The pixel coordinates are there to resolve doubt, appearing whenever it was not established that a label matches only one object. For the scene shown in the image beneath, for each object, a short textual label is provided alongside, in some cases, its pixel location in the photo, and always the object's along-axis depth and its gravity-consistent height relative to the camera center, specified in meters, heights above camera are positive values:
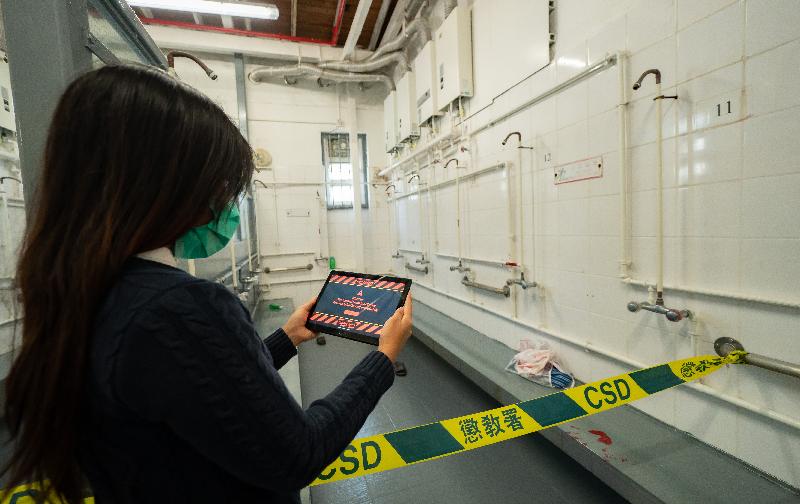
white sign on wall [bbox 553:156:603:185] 1.98 +0.33
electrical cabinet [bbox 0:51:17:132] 1.54 +0.66
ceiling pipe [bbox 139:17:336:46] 4.27 +2.68
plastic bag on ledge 2.19 -0.92
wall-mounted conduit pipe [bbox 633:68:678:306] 1.59 +0.14
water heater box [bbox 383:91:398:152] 4.84 +1.60
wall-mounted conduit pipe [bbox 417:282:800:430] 1.32 -0.74
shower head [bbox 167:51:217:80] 1.94 +1.04
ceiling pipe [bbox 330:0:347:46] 3.92 +2.57
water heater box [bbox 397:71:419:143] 4.23 +1.54
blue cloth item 2.17 -0.95
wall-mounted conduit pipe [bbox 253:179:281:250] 5.14 +0.57
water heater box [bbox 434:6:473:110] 3.06 +1.59
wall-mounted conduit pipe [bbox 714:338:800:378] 1.25 -0.53
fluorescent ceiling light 3.21 +2.18
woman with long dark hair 0.44 -0.12
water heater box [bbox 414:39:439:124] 3.60 +1.60
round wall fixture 5.00 +1.13
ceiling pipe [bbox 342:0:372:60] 3.41 +2.26
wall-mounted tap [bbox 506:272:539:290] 2.51 -0.39
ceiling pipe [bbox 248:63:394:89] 4.68 +2.20
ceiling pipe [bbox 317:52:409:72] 4.39 +2.22
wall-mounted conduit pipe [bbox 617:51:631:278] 1.78 +0.42
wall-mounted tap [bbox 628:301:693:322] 1.56 -0.40
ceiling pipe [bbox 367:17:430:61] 3.83 +2.27
